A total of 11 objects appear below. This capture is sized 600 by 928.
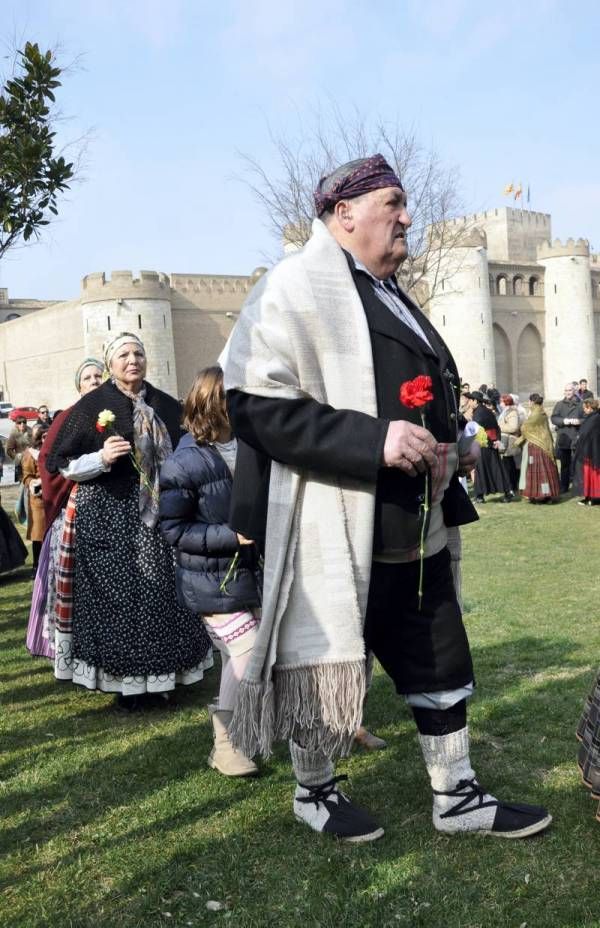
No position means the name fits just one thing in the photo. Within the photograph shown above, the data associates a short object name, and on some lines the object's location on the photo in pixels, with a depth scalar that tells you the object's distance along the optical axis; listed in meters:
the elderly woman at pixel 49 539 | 4.94
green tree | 5.33
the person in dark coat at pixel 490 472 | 14.64
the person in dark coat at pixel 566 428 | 14.99
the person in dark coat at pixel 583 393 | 16.17
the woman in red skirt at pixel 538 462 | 13.89
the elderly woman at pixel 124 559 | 4.52
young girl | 3.62
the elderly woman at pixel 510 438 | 15.02
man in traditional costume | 2.55
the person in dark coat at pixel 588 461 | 13.22
